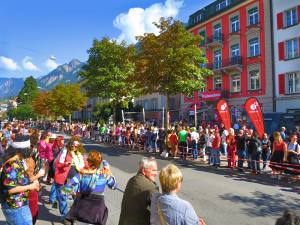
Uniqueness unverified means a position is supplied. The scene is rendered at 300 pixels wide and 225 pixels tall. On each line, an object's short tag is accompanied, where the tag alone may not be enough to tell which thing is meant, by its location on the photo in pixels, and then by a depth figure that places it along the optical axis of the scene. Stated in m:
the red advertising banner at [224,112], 17.50
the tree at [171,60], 20.17
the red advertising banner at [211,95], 35.97
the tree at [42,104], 64.22
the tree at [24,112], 106.62
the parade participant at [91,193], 4.79
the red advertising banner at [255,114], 15.18
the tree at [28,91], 115.62
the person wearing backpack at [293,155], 11.72
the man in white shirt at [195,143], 17.84
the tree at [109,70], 30.62
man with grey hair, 3.84
